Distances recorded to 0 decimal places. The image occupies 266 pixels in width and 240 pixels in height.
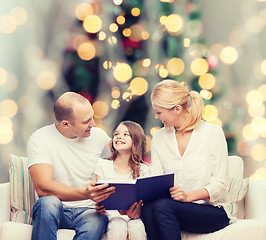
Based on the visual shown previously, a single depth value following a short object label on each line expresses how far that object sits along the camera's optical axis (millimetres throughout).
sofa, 3591
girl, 3823
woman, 3463
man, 3498
